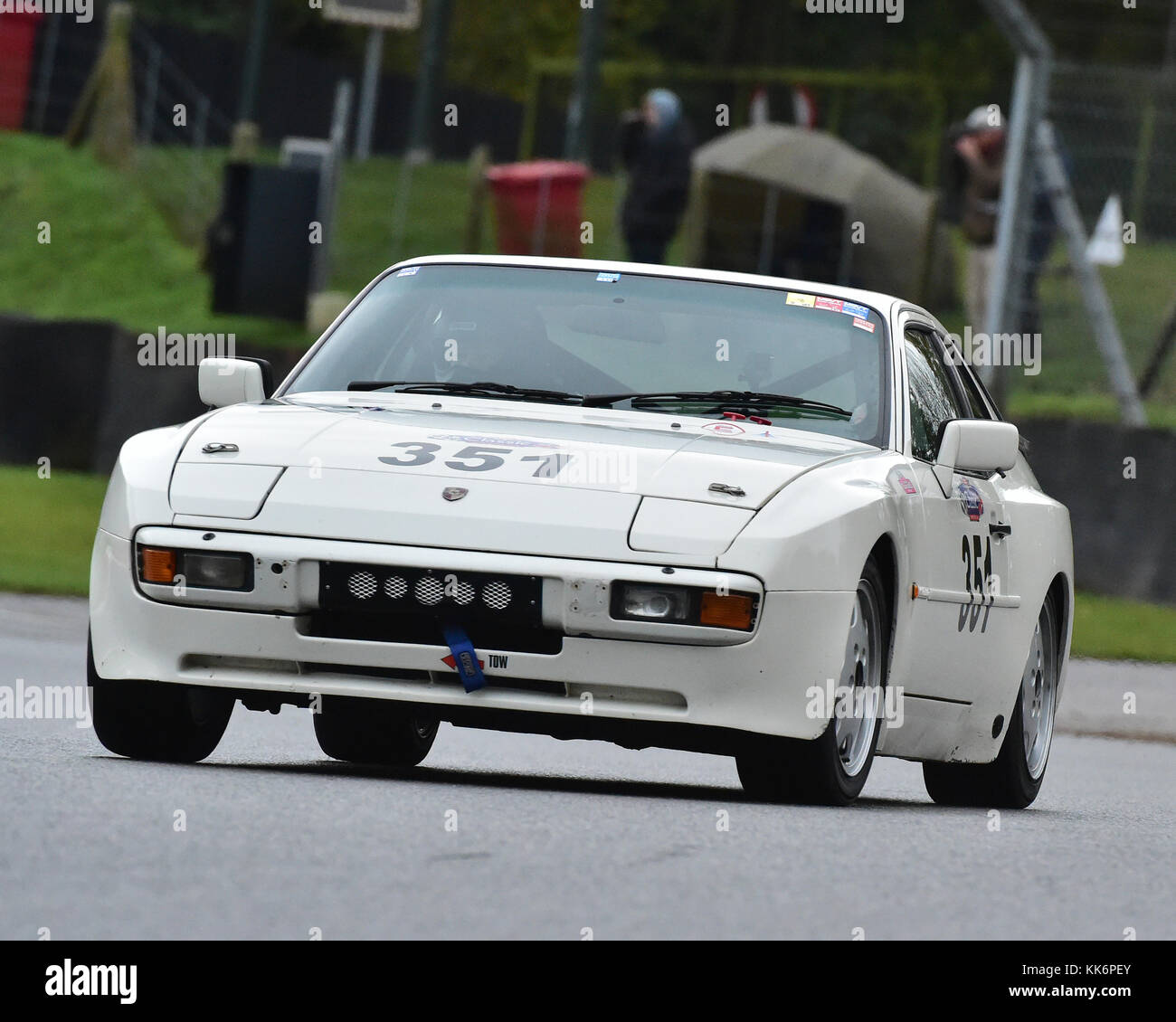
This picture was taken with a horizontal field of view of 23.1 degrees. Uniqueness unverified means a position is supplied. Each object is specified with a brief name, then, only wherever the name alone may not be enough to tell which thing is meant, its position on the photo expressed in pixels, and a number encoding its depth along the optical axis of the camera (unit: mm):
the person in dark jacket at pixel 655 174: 22297
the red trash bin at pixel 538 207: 26391
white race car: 7176
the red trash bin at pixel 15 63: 35719
